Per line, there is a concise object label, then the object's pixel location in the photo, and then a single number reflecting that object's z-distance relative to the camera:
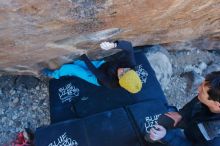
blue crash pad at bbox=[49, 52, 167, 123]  2.92
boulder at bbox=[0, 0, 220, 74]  2.16
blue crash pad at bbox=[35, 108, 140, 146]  2.67
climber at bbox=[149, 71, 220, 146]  1.93
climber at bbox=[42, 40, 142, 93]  2.68
